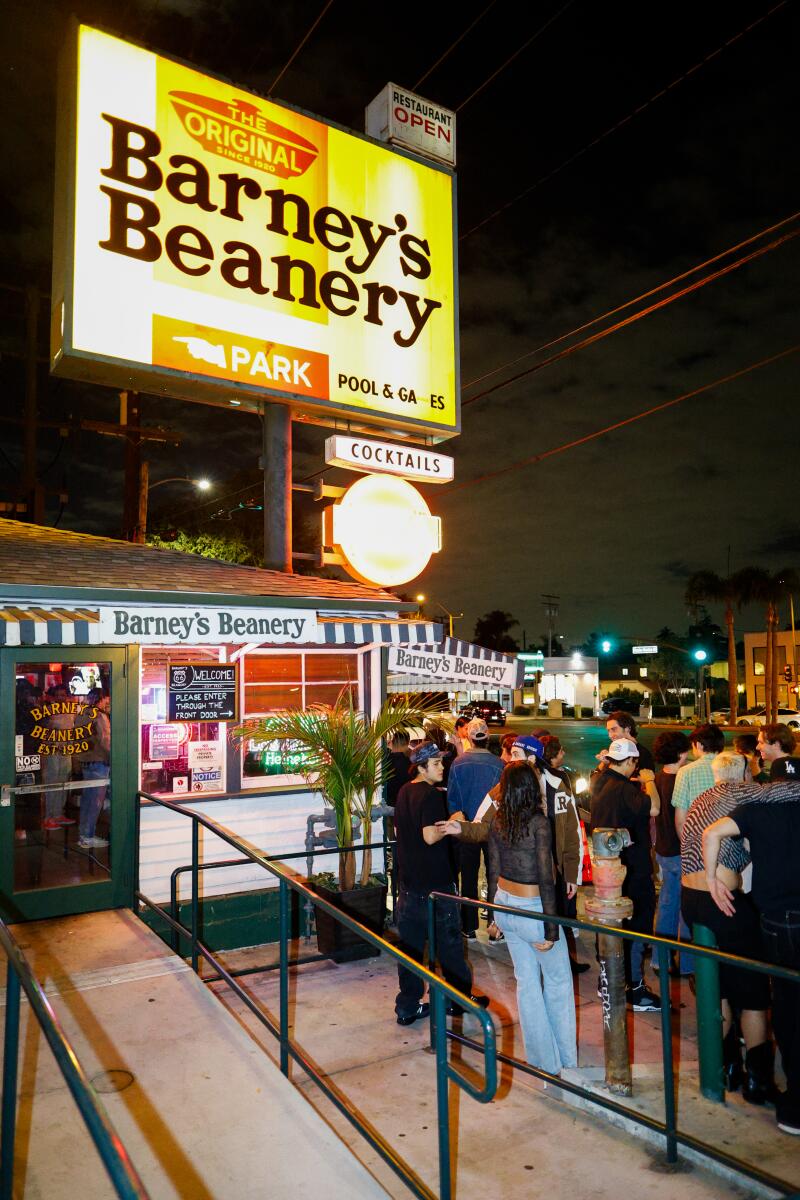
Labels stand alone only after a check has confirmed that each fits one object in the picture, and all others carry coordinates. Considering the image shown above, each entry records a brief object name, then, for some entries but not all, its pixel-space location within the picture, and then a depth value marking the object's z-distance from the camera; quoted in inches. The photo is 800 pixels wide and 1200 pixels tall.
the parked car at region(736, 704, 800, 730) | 1529.8
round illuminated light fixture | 387.9
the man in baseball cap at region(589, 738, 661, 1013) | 243.6
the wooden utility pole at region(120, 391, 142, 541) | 649.6
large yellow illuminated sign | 342.6
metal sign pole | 383.6
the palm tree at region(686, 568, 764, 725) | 2261.3
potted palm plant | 298.7
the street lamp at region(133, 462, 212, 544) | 647.1
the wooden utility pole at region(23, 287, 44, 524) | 724.7
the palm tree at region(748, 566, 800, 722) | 2196.1
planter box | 293.1
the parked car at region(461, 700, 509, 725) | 1388.8
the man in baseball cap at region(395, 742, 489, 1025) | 232.1
